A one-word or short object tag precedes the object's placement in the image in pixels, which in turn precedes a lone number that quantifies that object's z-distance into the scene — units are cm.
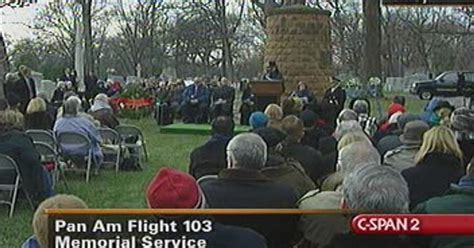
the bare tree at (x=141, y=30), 6869
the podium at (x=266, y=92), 2403
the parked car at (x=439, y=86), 4619
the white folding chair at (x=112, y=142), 1418
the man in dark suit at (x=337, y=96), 2053
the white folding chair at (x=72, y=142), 1261
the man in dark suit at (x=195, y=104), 2597
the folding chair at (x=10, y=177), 995
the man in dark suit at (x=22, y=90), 1856
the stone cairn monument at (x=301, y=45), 2844
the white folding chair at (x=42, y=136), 1228
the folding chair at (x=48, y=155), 1125
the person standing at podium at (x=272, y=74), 2486
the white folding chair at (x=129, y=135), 1485
